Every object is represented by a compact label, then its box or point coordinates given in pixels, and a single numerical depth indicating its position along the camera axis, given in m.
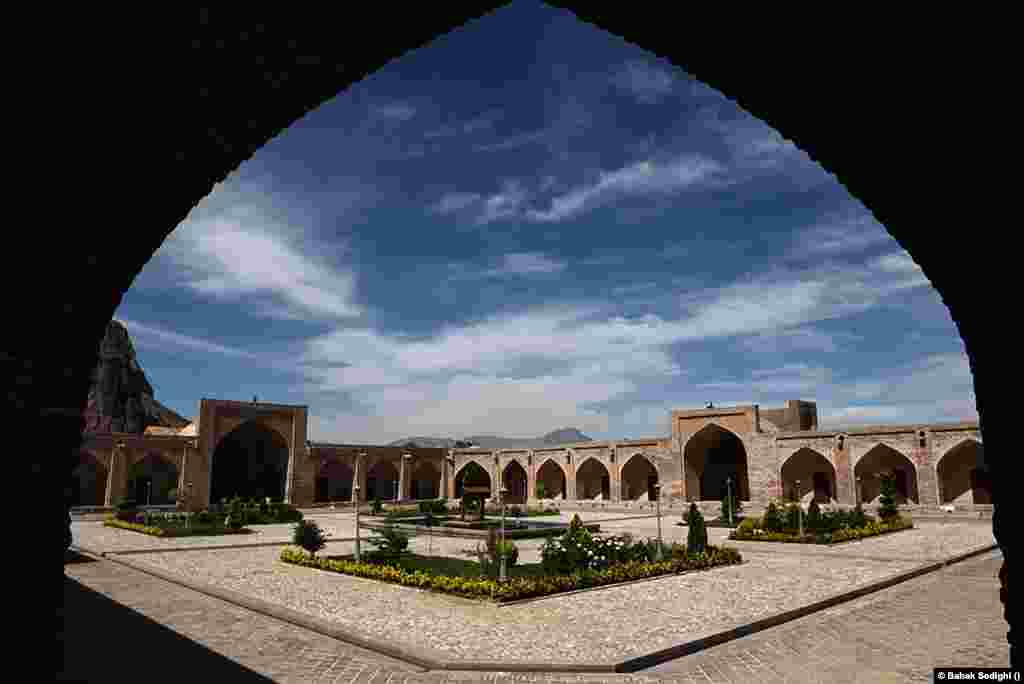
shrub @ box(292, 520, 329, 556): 15.28
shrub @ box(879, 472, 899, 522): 23.72
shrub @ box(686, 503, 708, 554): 15.44
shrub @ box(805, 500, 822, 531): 20.23
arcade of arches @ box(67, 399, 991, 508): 31.20
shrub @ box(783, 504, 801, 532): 20.14
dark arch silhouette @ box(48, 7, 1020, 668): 2.79
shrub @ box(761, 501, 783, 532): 20.25
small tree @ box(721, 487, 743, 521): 25.05
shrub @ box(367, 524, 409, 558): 14.46
